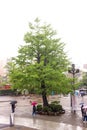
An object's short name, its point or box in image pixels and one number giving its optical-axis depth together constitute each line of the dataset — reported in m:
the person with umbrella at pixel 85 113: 9.27
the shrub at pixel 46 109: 11.33
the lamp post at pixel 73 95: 12.61
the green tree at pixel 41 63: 11.30
